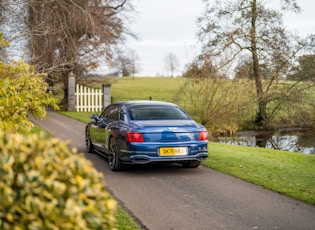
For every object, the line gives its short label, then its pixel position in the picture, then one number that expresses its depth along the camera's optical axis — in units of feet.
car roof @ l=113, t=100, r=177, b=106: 32.19
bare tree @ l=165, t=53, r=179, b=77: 393.33
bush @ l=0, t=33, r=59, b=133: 17.84
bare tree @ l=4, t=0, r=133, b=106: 41.32
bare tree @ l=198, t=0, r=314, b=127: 84.38
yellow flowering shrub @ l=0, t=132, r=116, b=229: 7.57
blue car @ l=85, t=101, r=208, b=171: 27.45
